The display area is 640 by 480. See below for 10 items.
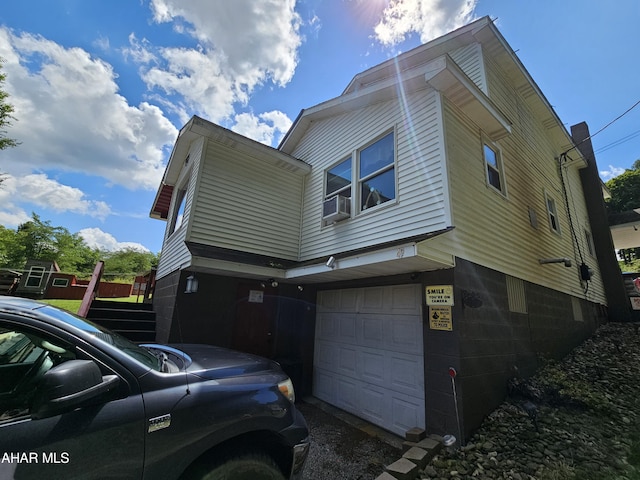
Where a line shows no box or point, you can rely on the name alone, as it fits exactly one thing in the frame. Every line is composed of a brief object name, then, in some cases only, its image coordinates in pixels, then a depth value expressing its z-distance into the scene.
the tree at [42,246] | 28.27
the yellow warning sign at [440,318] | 4.04
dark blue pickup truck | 1.28
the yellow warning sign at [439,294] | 4.09
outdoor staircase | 5.66
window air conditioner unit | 5.84
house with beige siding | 4.29
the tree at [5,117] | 14.55
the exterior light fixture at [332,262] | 4.58
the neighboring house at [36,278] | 13.58
